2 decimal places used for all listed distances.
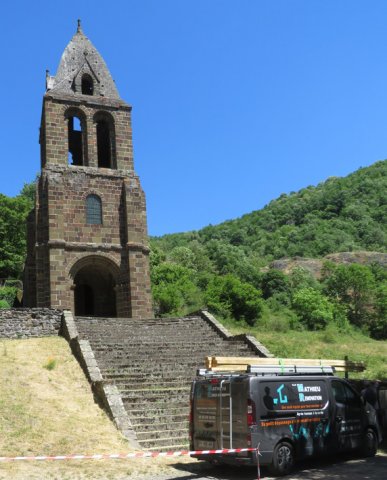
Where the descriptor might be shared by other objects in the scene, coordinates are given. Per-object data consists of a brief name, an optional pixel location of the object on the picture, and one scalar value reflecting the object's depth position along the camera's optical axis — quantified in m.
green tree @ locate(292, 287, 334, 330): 42.69
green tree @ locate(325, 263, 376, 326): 52.66
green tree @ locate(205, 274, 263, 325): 36.56
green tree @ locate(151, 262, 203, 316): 40.69
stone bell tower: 25.95
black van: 9.45
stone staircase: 13.23
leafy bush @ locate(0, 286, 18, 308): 36.50
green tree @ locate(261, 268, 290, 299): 58.50
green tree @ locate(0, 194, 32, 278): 47.00
